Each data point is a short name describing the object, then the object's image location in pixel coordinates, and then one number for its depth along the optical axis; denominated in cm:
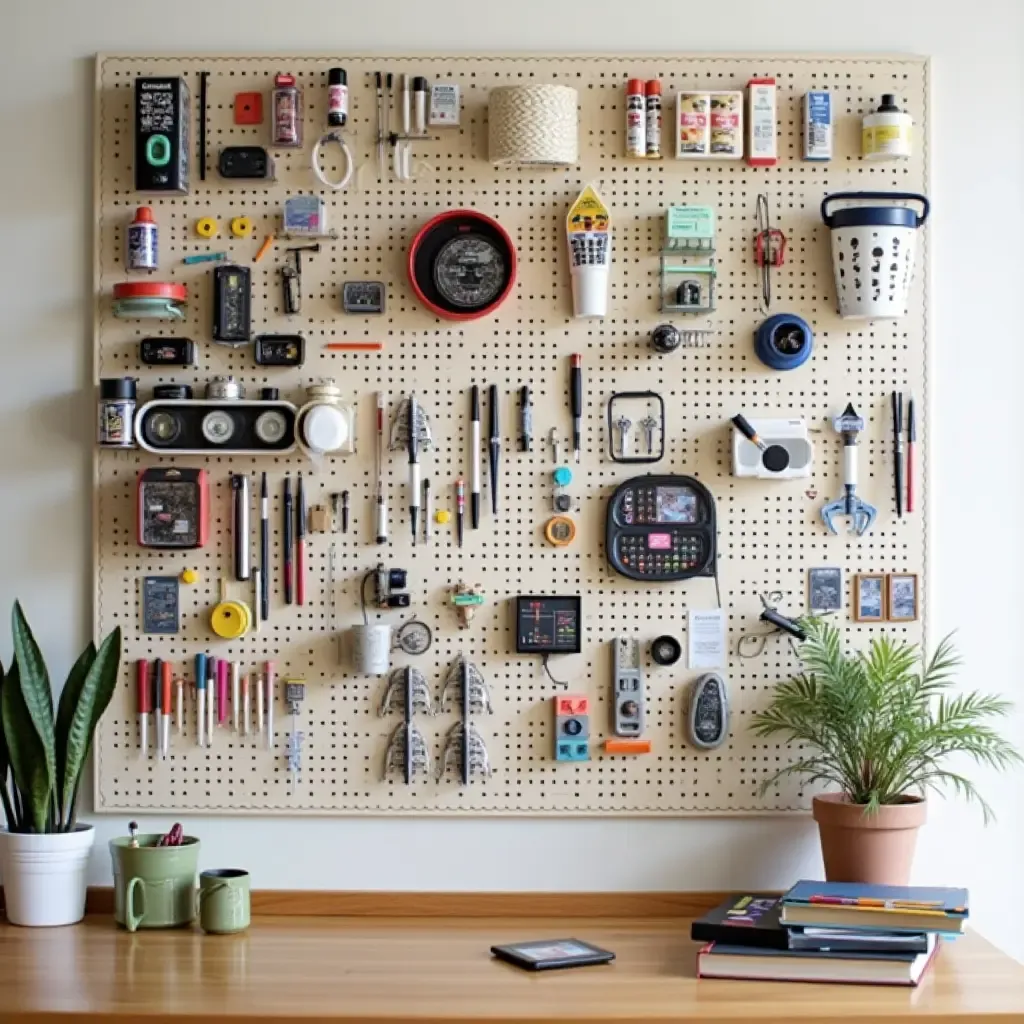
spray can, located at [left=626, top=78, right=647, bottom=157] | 249
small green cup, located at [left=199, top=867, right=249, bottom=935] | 236
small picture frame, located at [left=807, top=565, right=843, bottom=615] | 252
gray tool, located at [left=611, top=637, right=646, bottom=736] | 250
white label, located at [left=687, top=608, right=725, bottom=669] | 252
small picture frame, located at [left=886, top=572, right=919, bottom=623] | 252
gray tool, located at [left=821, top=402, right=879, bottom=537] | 251
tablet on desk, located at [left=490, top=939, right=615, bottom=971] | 217
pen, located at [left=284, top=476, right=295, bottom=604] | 252
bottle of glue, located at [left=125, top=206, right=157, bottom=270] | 248
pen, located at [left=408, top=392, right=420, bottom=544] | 251
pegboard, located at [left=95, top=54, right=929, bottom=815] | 252
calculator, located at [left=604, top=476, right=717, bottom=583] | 251
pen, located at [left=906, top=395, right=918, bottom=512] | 252
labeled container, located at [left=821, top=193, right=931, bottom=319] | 244
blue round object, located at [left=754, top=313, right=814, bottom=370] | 251
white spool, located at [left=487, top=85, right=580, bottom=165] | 243
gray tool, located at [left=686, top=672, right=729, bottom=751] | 250
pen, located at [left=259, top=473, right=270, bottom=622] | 252
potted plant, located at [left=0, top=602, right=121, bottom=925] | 238
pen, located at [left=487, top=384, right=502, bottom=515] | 251
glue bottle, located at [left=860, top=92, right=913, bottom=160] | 247
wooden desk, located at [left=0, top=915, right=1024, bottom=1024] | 196
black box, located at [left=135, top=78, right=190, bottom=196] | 248
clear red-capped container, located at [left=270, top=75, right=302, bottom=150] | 248
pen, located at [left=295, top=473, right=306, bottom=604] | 252
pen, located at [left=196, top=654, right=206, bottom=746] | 250
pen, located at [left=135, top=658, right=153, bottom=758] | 250
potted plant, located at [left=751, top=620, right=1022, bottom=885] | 232
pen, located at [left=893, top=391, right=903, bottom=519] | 252
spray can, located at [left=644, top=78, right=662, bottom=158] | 250
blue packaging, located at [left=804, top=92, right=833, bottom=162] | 250
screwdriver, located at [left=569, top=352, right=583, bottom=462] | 251
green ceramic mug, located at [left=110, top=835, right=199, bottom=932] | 238
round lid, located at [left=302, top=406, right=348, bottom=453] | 244
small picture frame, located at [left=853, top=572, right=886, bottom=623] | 252
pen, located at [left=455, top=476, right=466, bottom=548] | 252
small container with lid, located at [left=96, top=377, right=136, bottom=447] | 246
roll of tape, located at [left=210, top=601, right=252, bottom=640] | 251
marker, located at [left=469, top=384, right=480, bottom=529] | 252
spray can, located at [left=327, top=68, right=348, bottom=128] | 248
